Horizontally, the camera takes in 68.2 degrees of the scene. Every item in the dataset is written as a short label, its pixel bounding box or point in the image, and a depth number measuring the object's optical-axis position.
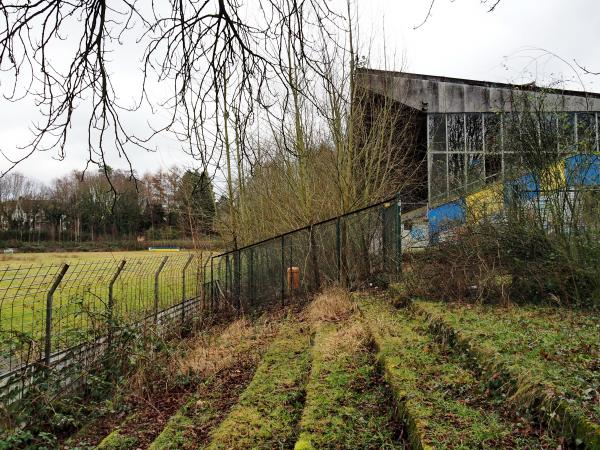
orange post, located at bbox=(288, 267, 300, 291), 10.13
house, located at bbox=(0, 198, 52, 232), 42.97
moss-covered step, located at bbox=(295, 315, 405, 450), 3.04
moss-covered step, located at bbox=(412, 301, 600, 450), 2.53
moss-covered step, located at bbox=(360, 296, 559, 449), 2.59
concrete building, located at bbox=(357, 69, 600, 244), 6.21
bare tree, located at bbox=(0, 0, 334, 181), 2.48
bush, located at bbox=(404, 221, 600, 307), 5.59
